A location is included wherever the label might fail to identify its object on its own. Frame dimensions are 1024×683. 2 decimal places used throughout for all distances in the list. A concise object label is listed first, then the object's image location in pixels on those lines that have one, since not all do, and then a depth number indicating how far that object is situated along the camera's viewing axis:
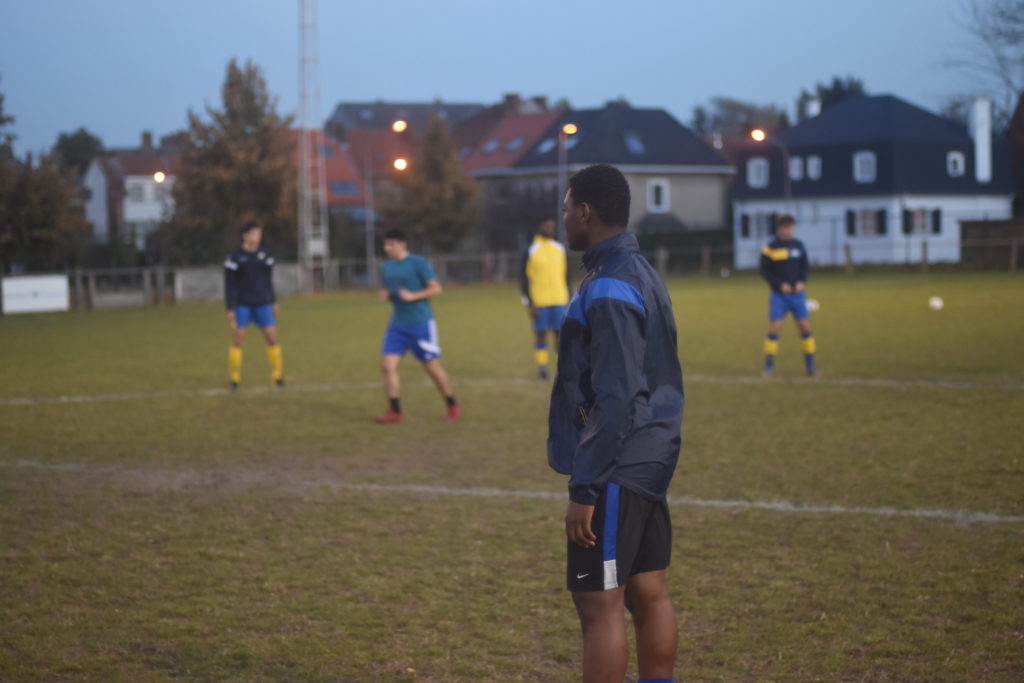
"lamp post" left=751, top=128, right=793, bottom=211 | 59.94
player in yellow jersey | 15.59
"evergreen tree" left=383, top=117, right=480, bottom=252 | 58.59
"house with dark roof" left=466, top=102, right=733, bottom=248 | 65.44
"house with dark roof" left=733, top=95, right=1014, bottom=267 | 59.75
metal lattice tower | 43.78
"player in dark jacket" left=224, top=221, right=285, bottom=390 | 14.99
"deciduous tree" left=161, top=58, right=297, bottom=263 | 53.16
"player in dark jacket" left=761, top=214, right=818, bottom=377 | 14.88
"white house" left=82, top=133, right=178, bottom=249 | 87.06
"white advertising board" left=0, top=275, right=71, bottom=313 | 38.44
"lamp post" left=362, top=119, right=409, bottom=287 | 50.32
